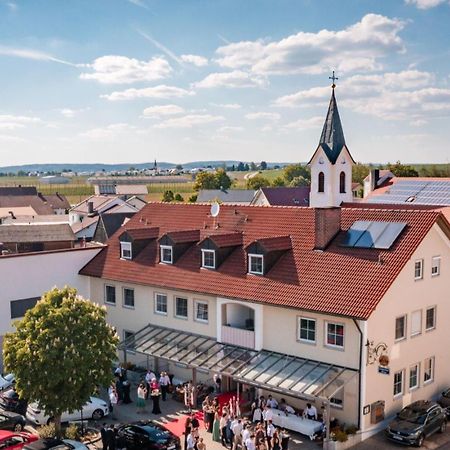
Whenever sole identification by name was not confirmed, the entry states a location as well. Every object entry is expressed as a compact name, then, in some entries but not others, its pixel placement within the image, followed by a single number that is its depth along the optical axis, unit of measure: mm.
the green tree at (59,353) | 25078
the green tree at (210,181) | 158875
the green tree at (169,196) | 136675
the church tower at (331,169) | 36219
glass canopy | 26797
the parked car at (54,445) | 24016
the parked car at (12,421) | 27641
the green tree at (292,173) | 196125
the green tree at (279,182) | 180238
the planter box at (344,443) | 25391
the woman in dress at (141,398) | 30125
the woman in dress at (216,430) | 26922
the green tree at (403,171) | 116688
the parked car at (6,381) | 32375
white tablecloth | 26734
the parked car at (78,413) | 28938
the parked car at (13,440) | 24912
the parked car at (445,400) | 30125
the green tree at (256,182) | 163525
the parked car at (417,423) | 26188
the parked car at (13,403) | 29953
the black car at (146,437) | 24953
